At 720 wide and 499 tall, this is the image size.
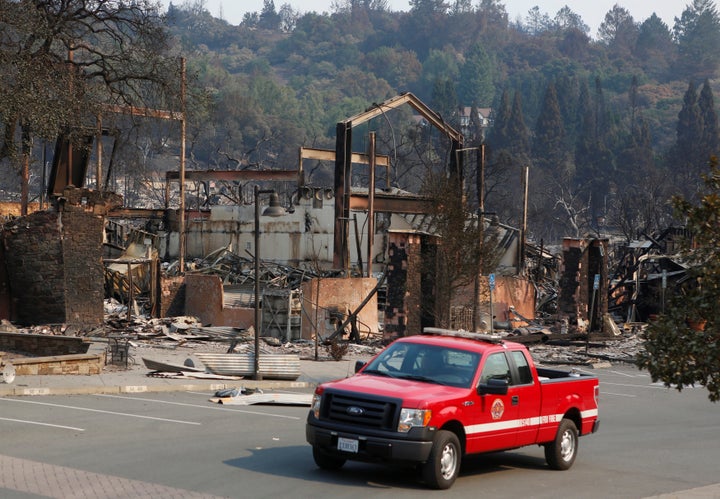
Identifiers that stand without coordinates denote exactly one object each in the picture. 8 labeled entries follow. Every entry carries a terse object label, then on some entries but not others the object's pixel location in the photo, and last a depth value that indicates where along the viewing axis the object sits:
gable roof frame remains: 37.81
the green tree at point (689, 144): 133.62
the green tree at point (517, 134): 162.25
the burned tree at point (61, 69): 28.31
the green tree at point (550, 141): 155.50
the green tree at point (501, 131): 166.50
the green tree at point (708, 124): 145.96
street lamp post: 22.44
